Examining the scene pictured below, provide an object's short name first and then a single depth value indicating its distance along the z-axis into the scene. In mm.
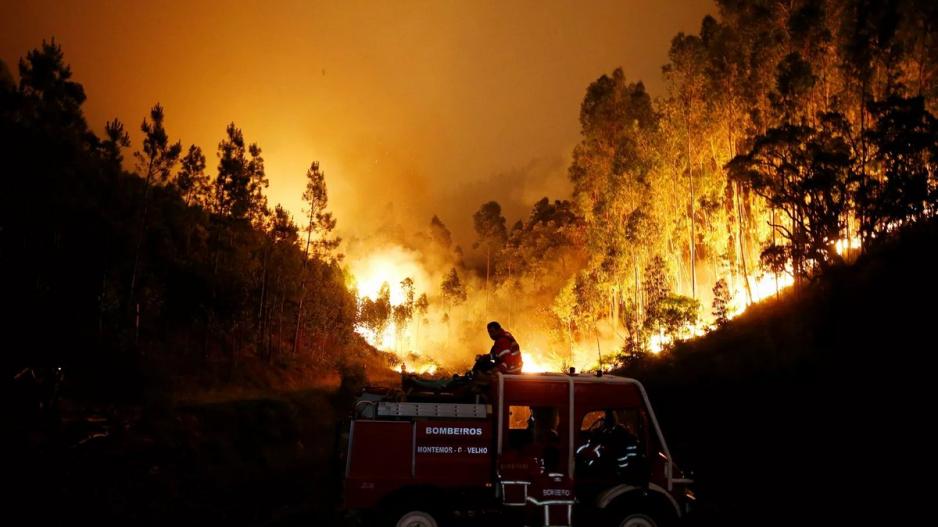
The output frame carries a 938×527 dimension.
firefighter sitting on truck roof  9000
